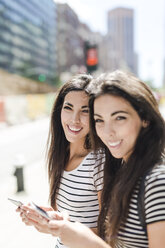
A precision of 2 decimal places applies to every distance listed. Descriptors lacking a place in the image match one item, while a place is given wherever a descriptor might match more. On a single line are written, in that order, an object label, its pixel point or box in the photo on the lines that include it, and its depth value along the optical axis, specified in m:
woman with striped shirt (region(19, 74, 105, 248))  1.69
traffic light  12.31
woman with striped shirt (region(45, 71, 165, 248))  1.17
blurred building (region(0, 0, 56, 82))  64.62
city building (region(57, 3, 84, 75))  75.88
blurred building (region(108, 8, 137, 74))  159.00
